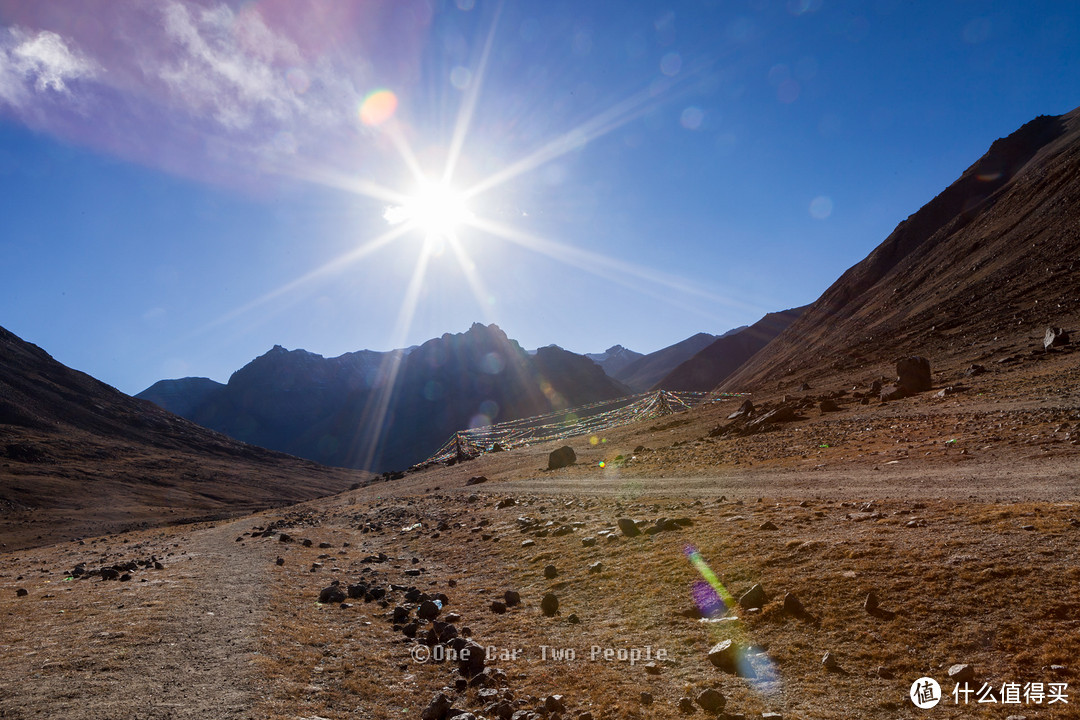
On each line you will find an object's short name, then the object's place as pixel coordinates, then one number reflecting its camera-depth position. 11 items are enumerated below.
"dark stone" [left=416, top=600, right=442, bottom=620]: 11.20
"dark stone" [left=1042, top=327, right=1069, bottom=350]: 38.88
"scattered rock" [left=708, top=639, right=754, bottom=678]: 7.22
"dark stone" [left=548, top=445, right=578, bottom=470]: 43.19
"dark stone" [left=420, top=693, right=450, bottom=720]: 7.09
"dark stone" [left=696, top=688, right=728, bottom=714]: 6.48
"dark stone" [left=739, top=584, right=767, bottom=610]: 8.72
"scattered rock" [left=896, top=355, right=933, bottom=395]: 36.84
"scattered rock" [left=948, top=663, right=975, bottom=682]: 5.88
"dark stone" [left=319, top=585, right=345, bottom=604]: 12.60
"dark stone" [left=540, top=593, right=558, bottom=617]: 10.81
